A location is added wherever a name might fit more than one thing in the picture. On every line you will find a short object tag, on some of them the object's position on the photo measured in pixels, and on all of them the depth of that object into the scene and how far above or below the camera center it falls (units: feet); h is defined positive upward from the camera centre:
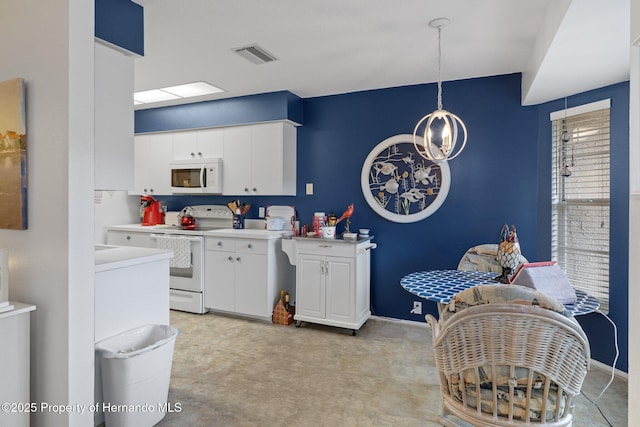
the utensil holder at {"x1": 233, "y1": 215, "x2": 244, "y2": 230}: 14.42 -0.48
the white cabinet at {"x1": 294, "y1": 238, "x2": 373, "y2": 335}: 11.30 -2.30
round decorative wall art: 11.87 +0.95
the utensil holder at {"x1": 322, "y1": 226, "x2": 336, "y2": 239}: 12.03 -0.71
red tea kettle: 14.76 -0.42
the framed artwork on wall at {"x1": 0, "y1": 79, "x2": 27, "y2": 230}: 5.79 +0.87
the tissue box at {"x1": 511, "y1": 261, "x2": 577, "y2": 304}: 6.14 -1.18
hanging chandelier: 8.00 +2.22
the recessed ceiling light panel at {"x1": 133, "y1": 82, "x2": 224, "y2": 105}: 12.39 +4.14
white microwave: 13.93 +1.29
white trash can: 6.14 -2.91
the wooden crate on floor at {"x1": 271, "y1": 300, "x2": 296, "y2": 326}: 12.33 -3.52
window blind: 9.27 +0.29
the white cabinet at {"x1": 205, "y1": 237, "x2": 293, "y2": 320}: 12.41 -2.25
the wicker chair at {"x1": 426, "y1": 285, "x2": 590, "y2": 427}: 4.40 -1.89
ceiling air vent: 9.27 +4.04
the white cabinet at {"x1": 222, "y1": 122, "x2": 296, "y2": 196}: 13.01 +1.81
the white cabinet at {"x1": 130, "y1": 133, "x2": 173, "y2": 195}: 15.03 +1.91
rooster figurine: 7.06 -0.85
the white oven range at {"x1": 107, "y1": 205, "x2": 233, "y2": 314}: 13.23 -1.72
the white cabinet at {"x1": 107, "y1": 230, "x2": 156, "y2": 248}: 14.19 -1.14
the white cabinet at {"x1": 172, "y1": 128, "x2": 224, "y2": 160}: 14.07 +2.56
